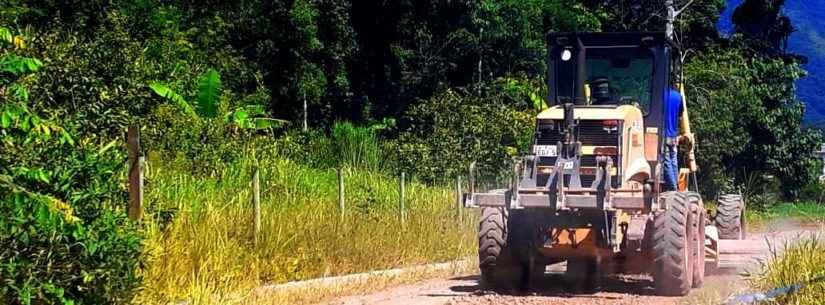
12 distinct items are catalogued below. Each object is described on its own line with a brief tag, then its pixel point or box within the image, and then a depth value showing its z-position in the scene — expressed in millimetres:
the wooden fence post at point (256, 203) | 14422
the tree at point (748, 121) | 35219
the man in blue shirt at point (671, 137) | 14039
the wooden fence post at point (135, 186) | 11258
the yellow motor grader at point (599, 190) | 12102
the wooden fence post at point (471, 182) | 12720
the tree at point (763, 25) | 49344
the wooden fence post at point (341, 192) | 17059
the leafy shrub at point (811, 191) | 46091
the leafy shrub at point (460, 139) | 28094
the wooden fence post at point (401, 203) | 18766
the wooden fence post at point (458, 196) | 20831
